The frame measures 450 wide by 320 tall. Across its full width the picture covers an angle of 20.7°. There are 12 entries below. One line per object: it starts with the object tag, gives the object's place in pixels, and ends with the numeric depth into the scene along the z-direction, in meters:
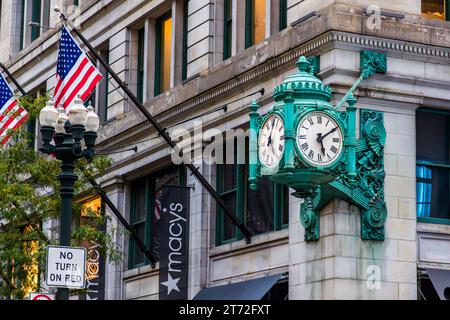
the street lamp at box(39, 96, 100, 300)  20.73
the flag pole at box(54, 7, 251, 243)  26.52
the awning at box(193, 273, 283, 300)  24.77
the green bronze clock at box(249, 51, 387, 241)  22.30
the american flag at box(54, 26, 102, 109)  27.02
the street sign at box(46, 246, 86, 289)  19.81
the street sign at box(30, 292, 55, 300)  20.06
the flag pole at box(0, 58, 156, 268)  30.02
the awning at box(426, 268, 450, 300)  23.47
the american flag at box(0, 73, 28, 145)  28.85
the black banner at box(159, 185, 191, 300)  28.12
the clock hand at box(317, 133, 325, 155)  22.44
